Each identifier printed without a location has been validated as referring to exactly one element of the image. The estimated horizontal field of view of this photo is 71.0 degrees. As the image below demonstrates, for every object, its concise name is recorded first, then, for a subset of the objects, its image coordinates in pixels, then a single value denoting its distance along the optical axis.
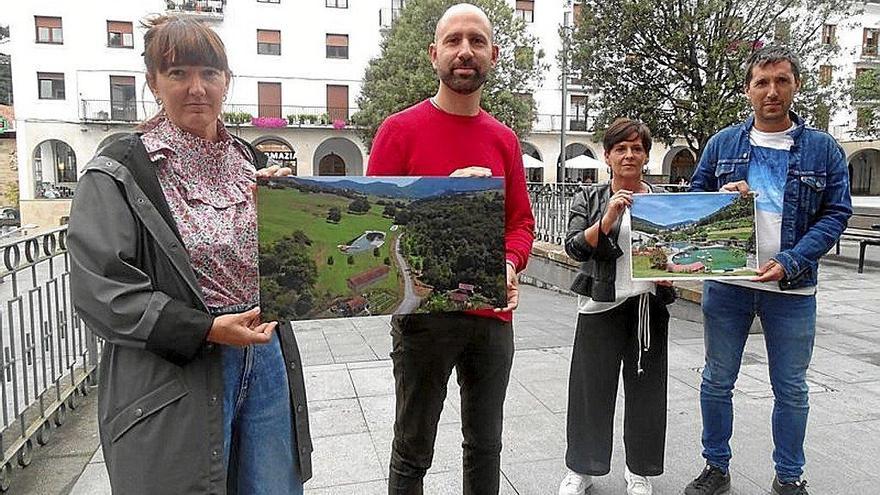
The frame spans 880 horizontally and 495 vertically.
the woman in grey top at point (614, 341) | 2.77
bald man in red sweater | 2.15
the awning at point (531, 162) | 23.97
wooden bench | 10.55
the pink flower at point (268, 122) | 31.39
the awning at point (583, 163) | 25.85
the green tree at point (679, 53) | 10.30
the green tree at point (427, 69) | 20.84
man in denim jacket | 2.72
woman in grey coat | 1.52
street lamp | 11.75
